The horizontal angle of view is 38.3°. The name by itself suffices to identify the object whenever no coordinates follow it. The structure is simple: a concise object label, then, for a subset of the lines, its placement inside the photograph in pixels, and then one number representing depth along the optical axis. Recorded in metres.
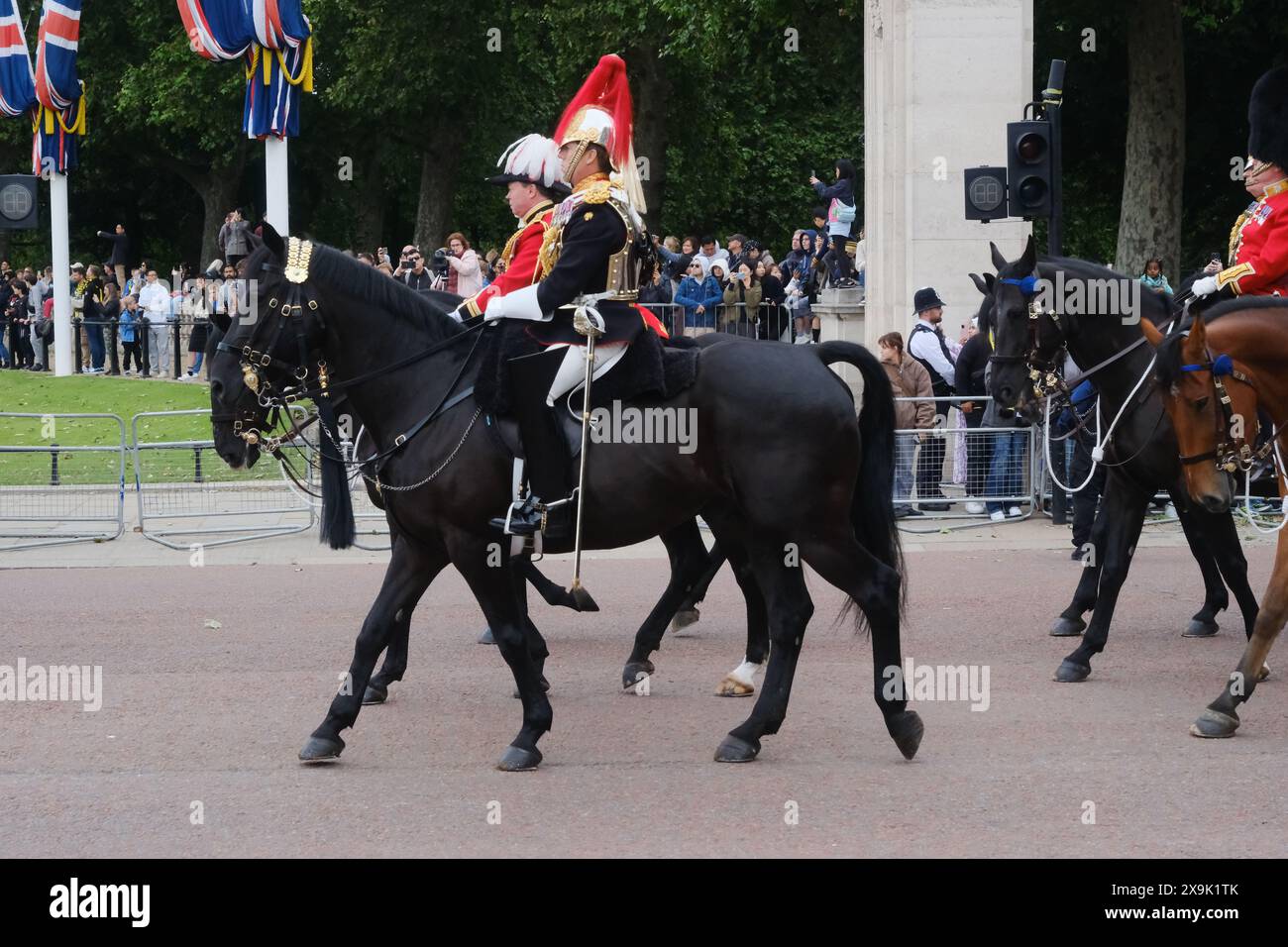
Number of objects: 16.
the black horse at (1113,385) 9.50
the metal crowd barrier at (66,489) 15.00
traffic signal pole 14.48
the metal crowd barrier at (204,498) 14.97
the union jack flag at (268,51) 20.88
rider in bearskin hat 9.49
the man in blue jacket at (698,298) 23.86
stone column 19.09
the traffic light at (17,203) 17.75
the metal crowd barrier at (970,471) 15.15
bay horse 7.86
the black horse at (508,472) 7.55
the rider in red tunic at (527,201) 8.27
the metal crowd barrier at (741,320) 23.84
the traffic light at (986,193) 14.84
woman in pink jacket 20.80
